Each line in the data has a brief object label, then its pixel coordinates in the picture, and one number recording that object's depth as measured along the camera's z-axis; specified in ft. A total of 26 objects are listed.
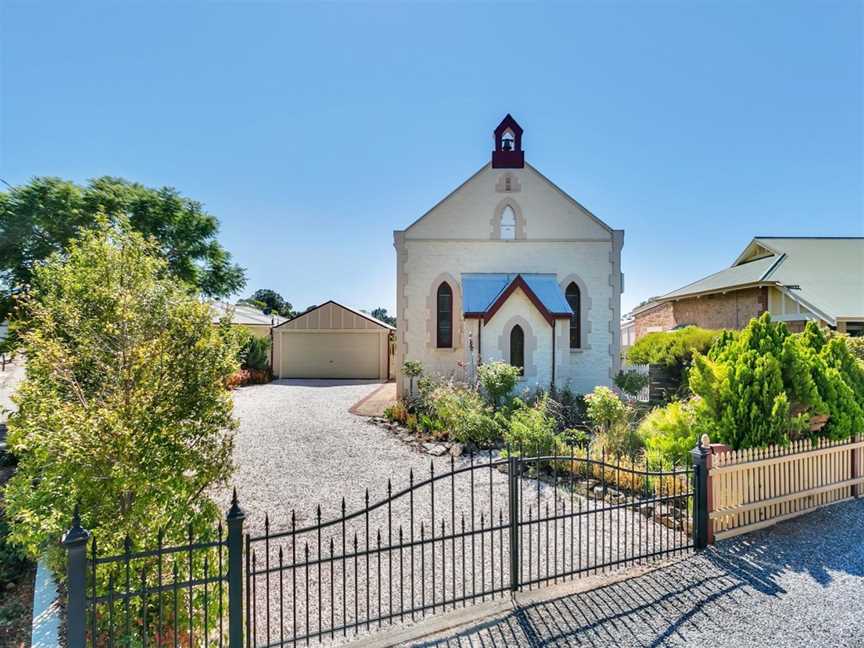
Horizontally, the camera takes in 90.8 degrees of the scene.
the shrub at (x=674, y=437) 24.98
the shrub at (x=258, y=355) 76.23
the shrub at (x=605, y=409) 33.58
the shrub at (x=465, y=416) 35.04
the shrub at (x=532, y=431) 30.66
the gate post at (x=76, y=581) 9.39
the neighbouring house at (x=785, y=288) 56.24
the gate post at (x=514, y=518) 15.26
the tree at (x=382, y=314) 254.63
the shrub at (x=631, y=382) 47.91
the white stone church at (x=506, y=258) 53.16
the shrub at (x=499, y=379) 40.88
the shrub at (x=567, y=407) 42.44
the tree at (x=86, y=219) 30.83
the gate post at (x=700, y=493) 18.31
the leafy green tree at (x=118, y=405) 11.65
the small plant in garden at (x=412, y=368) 50.49
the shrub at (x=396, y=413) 43.91
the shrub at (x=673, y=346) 48.01
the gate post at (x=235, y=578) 11.14
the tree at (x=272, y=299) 248.18
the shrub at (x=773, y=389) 21.84
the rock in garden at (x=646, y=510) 21.45
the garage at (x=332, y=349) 81.30
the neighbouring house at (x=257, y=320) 86.08
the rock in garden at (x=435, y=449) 33.18
